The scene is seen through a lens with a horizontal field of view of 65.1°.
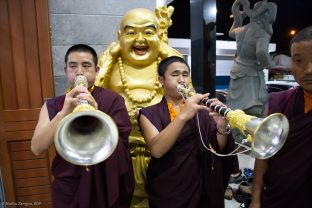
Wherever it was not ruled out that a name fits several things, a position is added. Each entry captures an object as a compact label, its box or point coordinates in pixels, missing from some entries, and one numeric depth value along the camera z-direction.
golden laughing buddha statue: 2.29
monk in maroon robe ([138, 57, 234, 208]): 1.64
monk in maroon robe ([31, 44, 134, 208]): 1.56
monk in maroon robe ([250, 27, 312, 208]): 1.46
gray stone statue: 4.66
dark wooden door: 2.83
